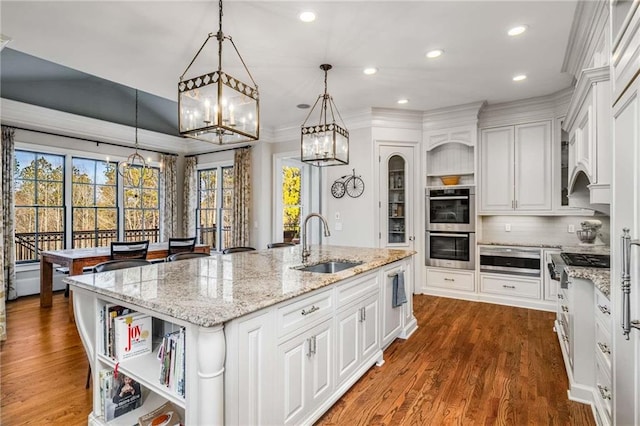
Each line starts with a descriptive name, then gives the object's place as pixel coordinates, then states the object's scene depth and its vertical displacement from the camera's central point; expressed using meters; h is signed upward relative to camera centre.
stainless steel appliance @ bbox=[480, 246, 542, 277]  4.62 -0.71
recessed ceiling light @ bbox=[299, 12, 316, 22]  2.68 +1.61
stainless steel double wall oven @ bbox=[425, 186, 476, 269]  5.03 -0.24
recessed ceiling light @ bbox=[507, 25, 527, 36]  2.90 +1.63
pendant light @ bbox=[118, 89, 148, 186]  6.58 +0.81
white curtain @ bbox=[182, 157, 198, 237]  7.30 +0.39
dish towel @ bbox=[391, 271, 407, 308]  3.22 -0.80
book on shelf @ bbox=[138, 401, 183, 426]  1.75 -1.12
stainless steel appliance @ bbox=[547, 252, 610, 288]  2.53 -0.41
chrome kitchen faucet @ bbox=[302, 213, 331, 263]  2.97 -0.27
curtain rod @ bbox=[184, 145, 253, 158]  6.44 +1.30
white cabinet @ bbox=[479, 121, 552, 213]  4.73 +0.65
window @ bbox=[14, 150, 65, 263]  5.34 +0.16
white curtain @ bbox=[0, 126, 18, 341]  4.95 +0.03
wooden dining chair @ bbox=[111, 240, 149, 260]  4.23 -0.49
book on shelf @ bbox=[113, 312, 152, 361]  1.85 -0.71
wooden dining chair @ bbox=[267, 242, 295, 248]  4.42 -0.44
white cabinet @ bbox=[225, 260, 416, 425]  1.52 -0.82
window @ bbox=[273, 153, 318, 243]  6.38 +0.35
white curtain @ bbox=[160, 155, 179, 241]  7.07 +0.42
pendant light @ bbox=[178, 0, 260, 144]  2.19 +0.72
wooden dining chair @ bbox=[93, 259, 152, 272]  2.68 -0.43
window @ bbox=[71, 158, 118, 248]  5.94 +0.19
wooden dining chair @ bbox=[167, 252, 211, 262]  3.29 -0.44
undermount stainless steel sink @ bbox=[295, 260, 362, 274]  3.02 -0.50
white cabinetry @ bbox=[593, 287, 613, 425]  1.87 -0.88
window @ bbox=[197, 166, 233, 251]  7.01 +0.14
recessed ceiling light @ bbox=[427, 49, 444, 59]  3.33 +1.62
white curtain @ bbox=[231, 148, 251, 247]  6.37 +0.30
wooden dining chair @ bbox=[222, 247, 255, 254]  3.87 -0.45
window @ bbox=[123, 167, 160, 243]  6.63 +0.14
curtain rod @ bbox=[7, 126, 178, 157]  5.35 +1.33
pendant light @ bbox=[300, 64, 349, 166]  3.45 +0.73
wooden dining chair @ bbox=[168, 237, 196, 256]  4.96 -0.50
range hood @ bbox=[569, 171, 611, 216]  2.17 +0.15
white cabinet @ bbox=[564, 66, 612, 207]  2.12 +0.58
